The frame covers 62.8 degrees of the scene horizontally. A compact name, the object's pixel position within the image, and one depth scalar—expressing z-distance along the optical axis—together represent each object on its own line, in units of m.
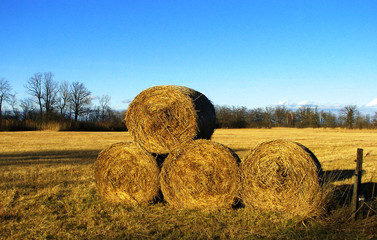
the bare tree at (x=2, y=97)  57.54
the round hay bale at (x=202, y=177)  5.71
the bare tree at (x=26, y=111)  54.43
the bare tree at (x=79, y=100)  65.06
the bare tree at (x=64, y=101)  64.50
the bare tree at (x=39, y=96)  61.38
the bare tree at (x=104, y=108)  75.57
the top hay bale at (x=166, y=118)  6.02
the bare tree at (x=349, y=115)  60.84
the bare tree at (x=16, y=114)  49.73
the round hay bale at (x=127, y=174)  6.14
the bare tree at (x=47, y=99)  61.62
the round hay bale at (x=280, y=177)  5.26
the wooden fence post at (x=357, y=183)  4.98
